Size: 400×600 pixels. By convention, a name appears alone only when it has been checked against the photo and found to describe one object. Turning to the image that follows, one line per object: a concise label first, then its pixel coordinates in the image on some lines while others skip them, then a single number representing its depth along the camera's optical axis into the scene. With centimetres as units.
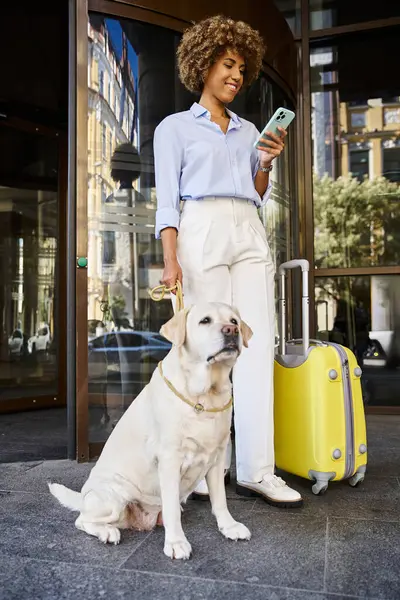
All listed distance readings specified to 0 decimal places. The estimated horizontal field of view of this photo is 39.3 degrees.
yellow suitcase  263
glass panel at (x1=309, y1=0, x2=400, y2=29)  530
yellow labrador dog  201
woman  256
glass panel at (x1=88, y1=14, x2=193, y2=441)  356
